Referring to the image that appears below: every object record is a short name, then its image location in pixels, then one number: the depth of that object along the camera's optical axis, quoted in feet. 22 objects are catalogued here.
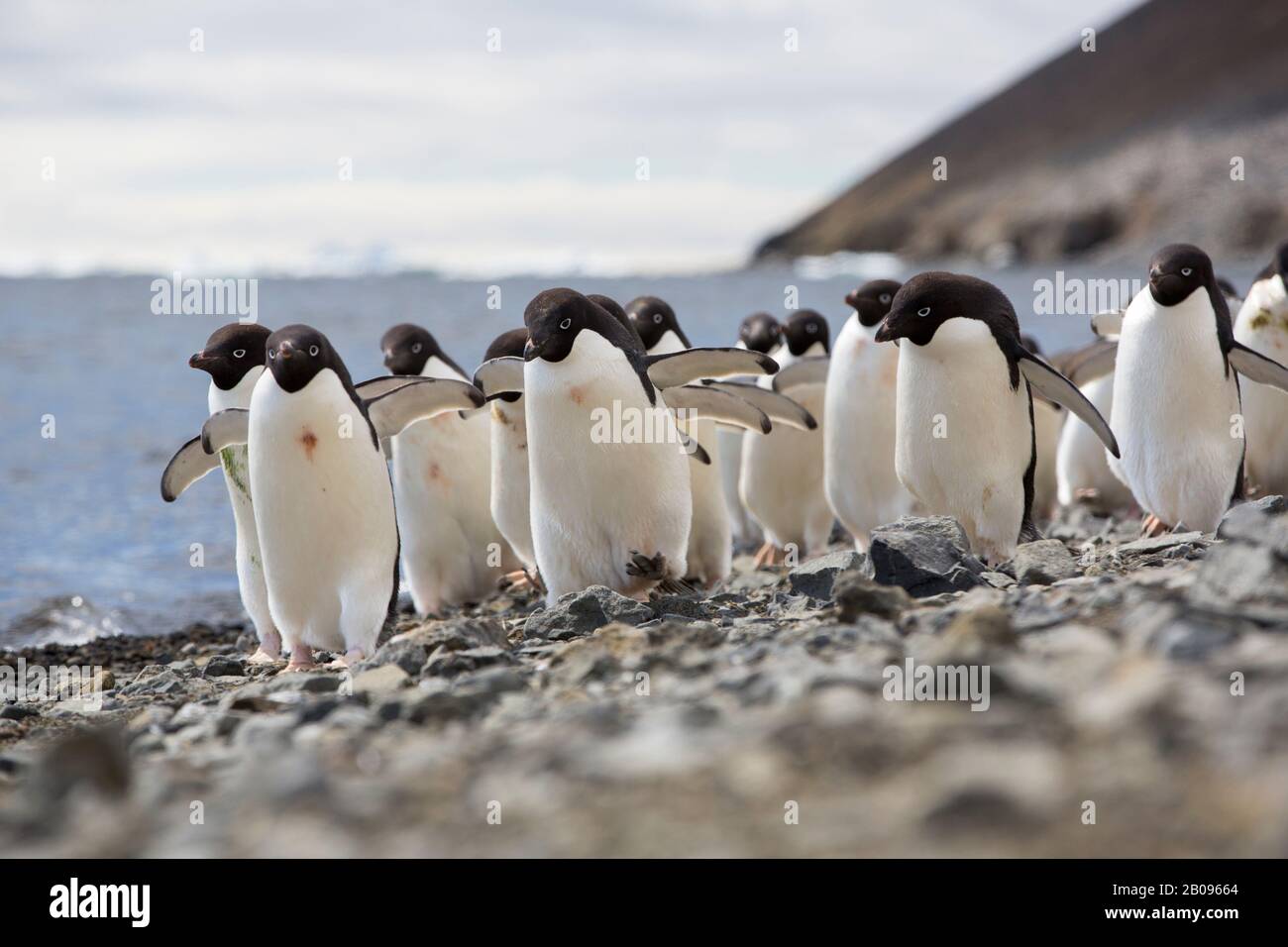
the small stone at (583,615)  17.69
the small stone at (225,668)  19.90
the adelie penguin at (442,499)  26.40
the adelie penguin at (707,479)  24.23
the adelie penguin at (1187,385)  21.77
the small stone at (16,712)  17.72
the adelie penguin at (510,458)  24.03
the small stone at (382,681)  14.40
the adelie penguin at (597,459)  19.60
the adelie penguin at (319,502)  18.75
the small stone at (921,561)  16.90
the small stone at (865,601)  14.66
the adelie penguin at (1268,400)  24.76
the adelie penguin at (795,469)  28.17
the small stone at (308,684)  15.76
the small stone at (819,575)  18.75
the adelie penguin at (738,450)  30.45
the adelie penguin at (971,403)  20.67
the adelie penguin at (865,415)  25.12
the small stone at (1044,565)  17.30
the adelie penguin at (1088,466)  29.83
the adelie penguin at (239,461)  20.80
